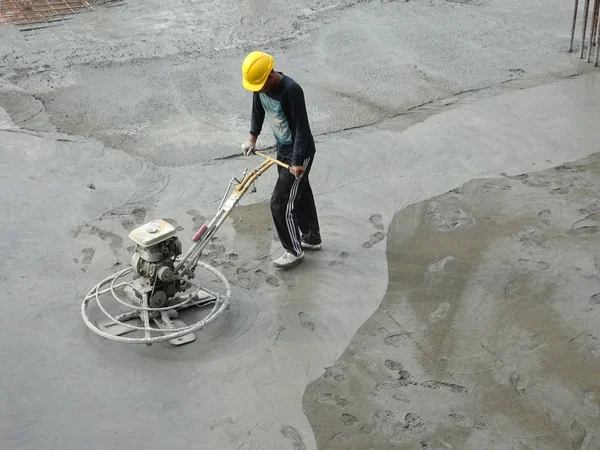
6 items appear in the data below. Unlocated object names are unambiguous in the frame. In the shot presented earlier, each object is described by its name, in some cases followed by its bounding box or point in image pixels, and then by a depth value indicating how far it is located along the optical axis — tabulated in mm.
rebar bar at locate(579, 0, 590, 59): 9117
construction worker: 5086
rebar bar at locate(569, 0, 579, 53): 9273
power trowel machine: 4750
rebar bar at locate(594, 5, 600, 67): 9039
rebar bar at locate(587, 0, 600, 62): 8909
